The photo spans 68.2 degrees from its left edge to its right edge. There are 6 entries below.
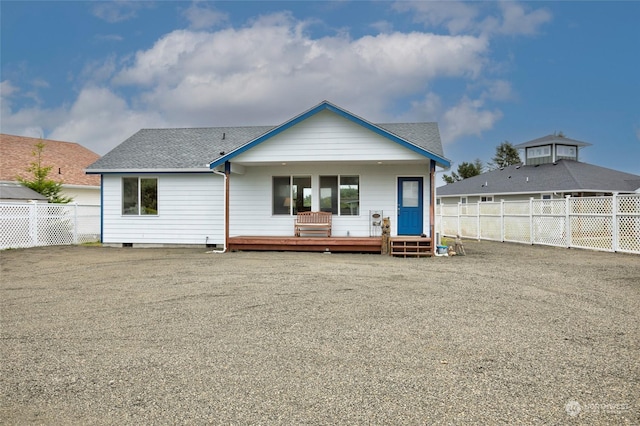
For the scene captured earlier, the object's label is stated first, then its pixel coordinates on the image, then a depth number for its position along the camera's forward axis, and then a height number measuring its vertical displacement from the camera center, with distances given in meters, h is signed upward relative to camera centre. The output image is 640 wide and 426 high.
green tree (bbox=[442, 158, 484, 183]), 55.88 +5.46
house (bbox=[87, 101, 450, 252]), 14.47 +1.19
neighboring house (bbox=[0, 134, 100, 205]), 24.77 +3.12
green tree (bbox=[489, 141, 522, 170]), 60.38 +7.89
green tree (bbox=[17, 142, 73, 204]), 21.98 +1.68
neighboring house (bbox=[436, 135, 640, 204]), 28.12 +2.47
